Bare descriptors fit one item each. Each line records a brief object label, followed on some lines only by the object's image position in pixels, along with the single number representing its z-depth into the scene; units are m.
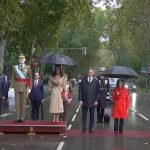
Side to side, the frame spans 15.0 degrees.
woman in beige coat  18.36
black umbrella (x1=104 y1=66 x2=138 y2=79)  20.81
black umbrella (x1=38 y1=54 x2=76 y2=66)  19.94
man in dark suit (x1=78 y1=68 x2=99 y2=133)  18.27
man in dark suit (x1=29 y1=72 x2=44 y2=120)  20.48
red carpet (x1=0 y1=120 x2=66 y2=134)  17.38
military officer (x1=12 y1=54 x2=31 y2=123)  17.97
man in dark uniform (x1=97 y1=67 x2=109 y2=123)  21.97
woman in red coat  18.62
